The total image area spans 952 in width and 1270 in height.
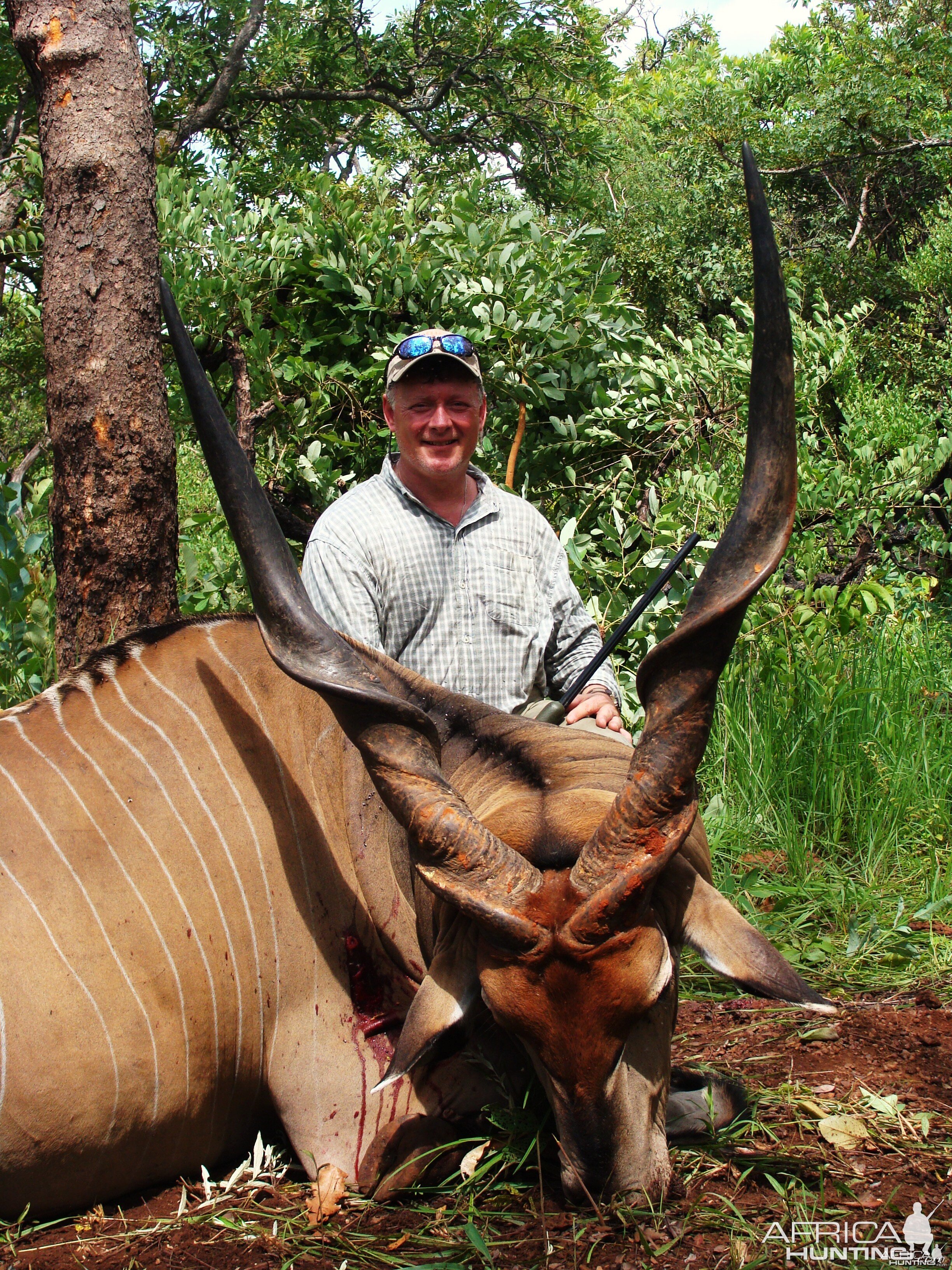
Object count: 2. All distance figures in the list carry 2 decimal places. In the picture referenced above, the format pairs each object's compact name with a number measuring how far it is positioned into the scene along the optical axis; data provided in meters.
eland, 2.05
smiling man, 3.52
